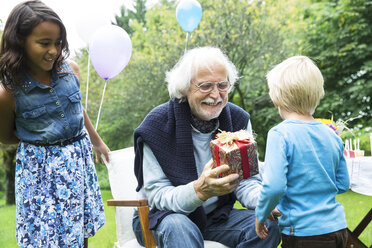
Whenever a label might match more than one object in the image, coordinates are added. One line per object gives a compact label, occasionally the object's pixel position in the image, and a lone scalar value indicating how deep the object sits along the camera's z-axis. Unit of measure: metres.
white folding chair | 2.73
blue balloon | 5.86
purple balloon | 4.02
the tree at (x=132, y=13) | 25.48
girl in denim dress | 2.03
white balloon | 4.99
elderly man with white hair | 2.11
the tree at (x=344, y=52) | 9.28
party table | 2.69
